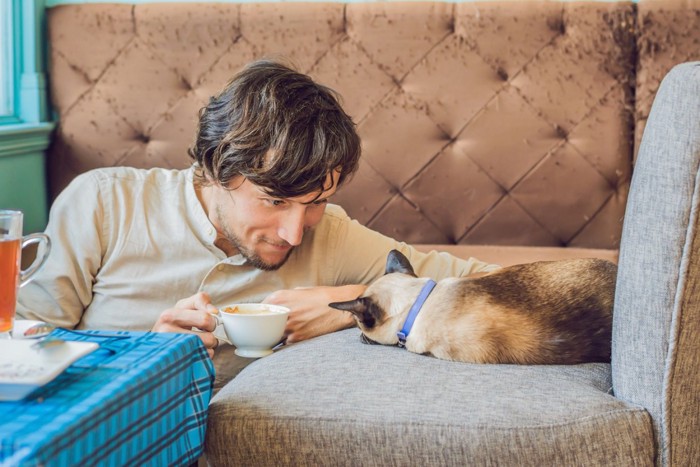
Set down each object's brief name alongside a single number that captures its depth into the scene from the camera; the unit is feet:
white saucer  3.78
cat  4.97
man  5.60
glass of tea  3.72
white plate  3.01
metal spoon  3.78
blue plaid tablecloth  2.82
